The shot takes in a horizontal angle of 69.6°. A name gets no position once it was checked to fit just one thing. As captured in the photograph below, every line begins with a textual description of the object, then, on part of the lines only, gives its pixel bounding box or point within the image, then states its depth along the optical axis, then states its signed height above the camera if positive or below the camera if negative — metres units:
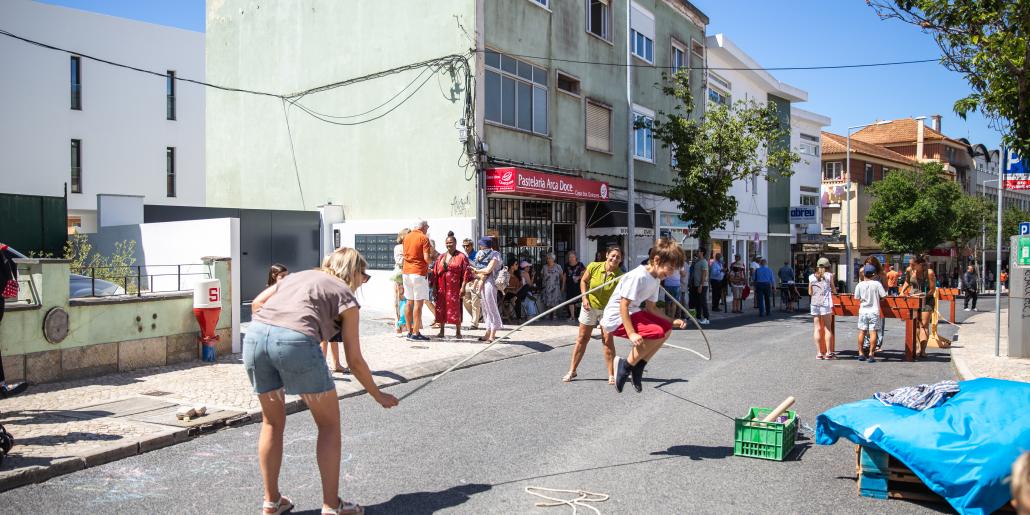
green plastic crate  5.94 -1.55
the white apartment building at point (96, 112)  28.75 +5.69
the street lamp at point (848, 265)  37.38 -0.97
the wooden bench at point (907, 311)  12.29 -1.06
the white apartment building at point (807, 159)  40.50 +5.16
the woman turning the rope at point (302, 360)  4.37 -0.67
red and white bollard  10.41 -0.93
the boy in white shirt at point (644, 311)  7.09 -0.62
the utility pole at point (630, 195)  21.31 +1.52
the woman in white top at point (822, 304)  12.16 -0.92
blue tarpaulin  4.59 -1.24
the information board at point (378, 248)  18.20 -0.03
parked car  9.61 -0.57
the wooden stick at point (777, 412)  6.26 -1.39
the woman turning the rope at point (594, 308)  9.54 -0.78
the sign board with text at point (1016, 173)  10.98 +1.17
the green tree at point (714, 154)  21.23 +2.73
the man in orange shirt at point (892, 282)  18.02 -0.83
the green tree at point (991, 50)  8.38 +2.32
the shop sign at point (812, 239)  39.88 +0.52
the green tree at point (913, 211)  44.81 +2.32
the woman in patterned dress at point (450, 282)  12.99 -0.62
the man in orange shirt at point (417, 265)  12.49 -0.30
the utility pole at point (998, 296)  12.17 -0.83
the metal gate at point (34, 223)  15.73 +0.49
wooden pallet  5.08 -1.60
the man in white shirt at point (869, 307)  12.06 -0.95
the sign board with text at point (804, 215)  38.25 +1.74
